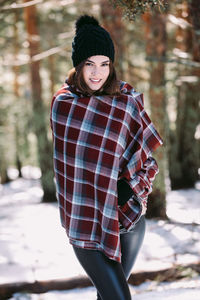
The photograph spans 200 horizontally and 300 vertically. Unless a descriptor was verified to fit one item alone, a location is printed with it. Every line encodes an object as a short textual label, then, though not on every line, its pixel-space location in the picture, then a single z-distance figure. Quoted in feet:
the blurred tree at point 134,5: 9.85
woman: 7.75
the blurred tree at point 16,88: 46.29
